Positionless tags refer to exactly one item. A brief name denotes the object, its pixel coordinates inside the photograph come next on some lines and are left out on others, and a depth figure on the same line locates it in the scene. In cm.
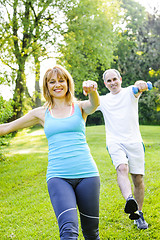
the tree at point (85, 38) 1504
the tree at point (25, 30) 1499
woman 235
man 378
